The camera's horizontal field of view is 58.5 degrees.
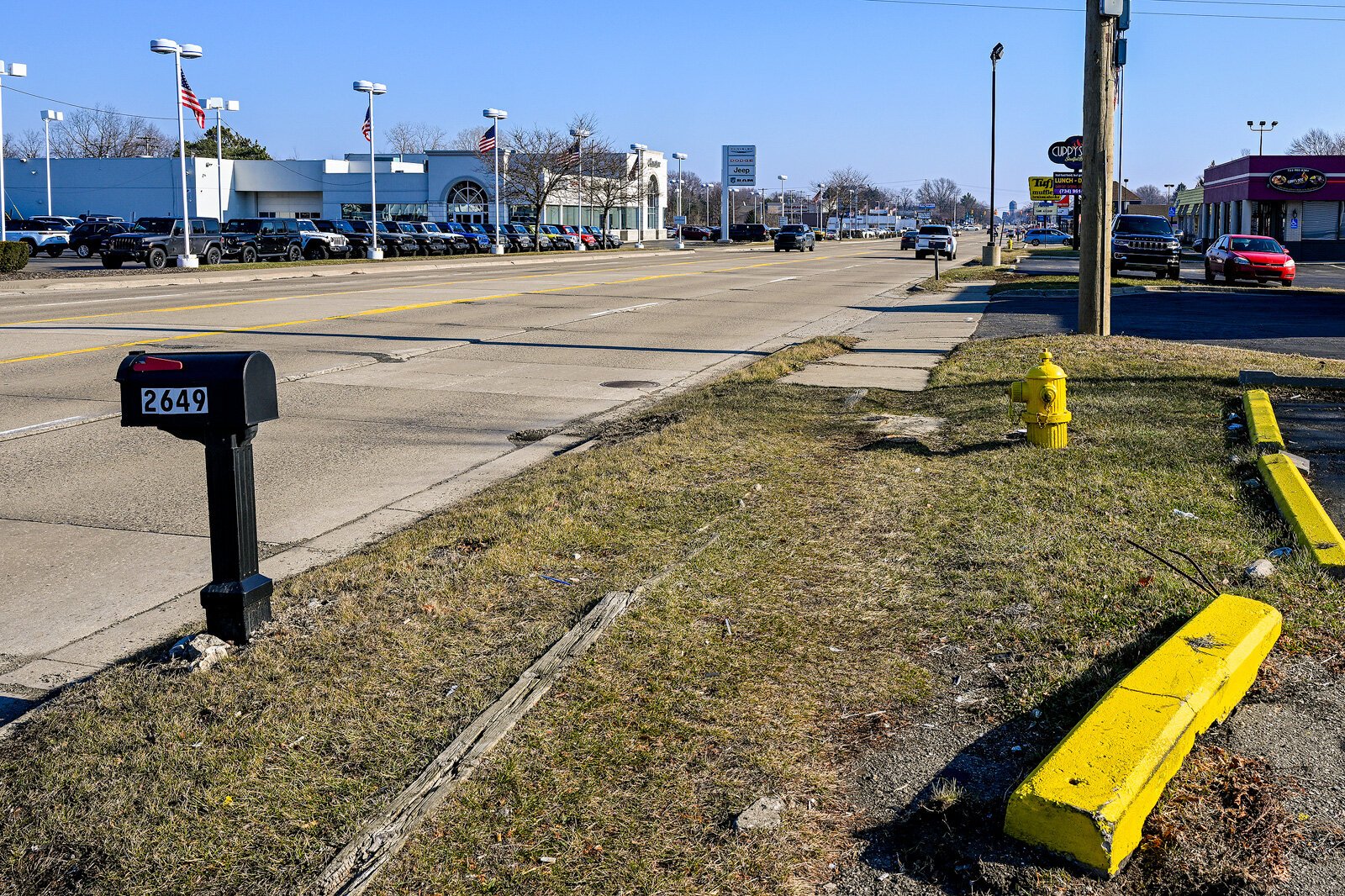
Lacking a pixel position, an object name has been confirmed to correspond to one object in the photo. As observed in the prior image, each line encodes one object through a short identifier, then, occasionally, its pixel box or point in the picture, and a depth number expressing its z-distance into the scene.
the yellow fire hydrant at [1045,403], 7.78
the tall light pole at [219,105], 53.56
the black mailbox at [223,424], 4.31
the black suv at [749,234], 92.00
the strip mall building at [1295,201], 60.69
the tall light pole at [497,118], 58.75
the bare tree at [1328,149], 130.50
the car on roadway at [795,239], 68.38
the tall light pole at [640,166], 92.94
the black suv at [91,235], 43.38
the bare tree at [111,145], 130.12
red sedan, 31.41
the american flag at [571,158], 71.31
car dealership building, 87.50
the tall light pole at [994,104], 43.72
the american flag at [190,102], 38.09
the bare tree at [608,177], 84.24
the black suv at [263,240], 42.62
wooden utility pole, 14.15
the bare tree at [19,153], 134.00
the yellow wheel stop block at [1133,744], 3.04
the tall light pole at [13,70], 45.94
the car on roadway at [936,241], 55.19
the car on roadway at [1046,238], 89.21
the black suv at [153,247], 39.03
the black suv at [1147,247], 32.66
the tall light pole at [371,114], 49.44
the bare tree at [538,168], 72.81
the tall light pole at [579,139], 77.62
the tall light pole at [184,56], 37.97
